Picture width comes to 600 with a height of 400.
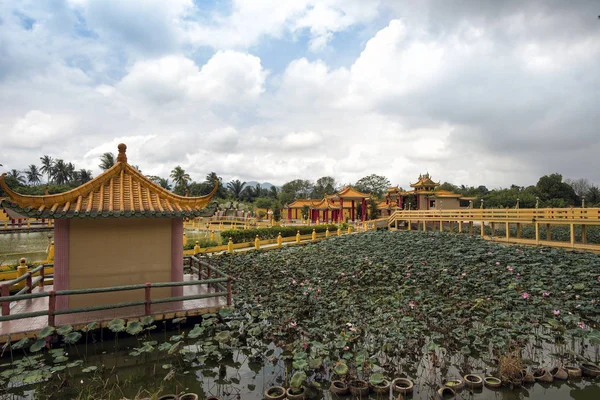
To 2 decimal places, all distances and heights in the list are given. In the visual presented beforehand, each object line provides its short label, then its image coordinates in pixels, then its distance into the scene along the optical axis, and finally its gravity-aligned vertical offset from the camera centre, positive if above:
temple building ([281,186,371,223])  40.72 +0.22
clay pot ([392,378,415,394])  5.13 -2.65
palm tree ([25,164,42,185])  79.25 +8.15
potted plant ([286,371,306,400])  4.94 -2.63
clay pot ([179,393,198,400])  4.99 -2.67
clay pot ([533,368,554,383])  5.51 -2.69
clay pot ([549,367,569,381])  5.56 -2.69
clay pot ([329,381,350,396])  5.20 -2.68
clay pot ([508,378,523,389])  5.41 -2.72
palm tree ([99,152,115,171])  56.94 +8.21
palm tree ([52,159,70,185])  67.38 +7.45
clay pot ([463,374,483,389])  5.33 -2.68
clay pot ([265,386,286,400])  5.00 -2.70
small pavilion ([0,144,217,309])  7.03 -0.44
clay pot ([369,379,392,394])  5.12 -2.65
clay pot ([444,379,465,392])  5.24 -2.66
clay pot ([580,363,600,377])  5.60 -2.63
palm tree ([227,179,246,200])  69.94 +4.42
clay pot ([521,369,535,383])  5.48 -2.68
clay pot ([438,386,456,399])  5.11 -2.73
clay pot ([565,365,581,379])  5.62 -2.68
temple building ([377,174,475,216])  39.75 +1.16
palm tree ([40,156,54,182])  71.07 +9.43
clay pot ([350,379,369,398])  5.12 -2.66
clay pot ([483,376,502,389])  5.36 -2.71
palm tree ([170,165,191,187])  60.01 +5.75
